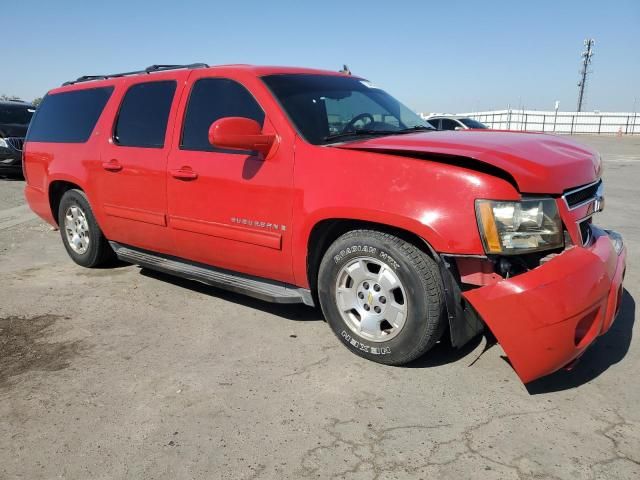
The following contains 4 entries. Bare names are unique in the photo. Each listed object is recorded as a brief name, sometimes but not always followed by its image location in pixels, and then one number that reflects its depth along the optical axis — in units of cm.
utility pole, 6819
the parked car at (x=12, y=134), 1229
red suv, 266
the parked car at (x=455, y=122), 1566
